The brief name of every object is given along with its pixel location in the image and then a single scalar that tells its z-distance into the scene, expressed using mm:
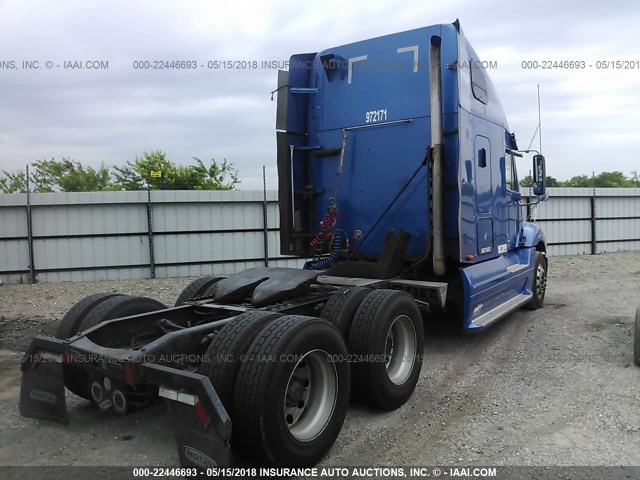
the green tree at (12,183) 25703
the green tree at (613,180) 35938
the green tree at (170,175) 26172
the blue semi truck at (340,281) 3133
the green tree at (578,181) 34031
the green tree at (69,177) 28359
